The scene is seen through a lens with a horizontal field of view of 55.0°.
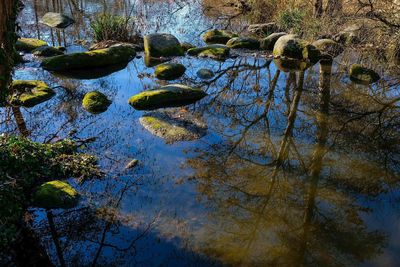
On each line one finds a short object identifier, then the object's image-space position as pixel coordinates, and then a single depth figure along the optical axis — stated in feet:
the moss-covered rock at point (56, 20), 50.26
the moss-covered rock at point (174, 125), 24.11
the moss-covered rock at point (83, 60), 34.91
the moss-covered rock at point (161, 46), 40.09
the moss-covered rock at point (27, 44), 40.86
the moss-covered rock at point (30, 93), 27.91
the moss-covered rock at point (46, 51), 39.27
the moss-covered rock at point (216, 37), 46.42
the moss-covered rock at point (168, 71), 34.30
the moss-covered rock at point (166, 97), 28.14
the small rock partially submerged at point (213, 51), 40.27
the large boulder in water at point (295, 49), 38.45
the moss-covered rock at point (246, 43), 43.50
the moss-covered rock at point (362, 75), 34.12
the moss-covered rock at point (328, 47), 39.45
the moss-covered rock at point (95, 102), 27.78
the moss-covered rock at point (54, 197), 17.24
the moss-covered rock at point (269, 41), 42.91
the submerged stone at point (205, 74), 34.43
